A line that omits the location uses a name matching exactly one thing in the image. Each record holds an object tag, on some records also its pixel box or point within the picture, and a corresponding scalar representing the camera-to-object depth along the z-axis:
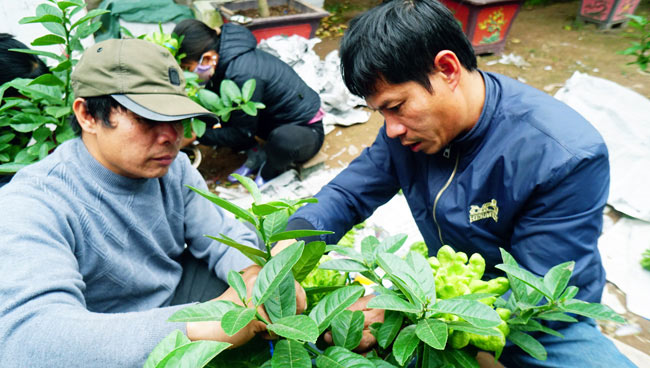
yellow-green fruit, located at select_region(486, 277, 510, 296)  0.87
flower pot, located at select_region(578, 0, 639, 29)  6.32
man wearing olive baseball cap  0.98
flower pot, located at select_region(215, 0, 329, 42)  4.97
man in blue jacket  1.31
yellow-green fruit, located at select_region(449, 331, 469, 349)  0.82
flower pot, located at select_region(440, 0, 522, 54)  5.42
